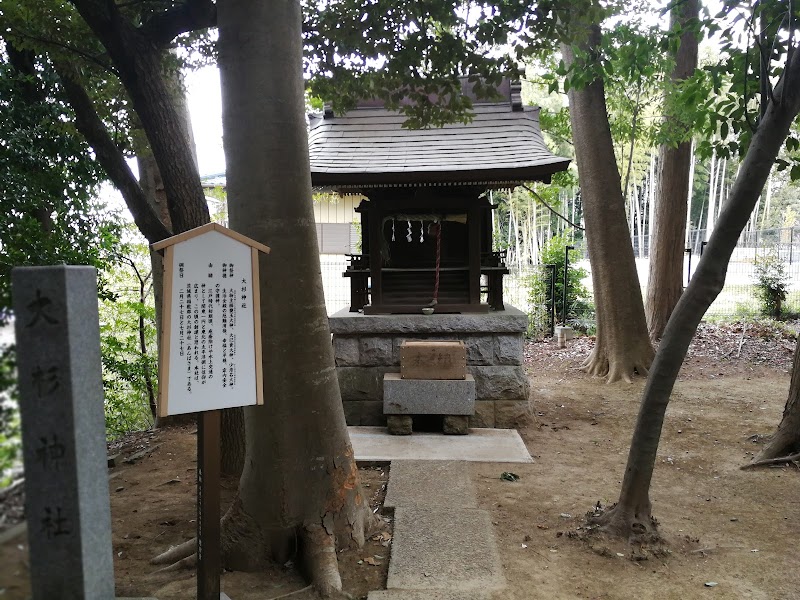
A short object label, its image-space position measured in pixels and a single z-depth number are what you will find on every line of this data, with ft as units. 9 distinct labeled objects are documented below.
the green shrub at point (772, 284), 44.14
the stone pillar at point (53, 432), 5.97
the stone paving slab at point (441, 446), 18.70
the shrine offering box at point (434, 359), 20.99
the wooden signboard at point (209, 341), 8.52
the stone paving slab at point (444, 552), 10.75
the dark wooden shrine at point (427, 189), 21.89
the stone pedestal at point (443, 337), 22.80
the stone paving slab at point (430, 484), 14.74
